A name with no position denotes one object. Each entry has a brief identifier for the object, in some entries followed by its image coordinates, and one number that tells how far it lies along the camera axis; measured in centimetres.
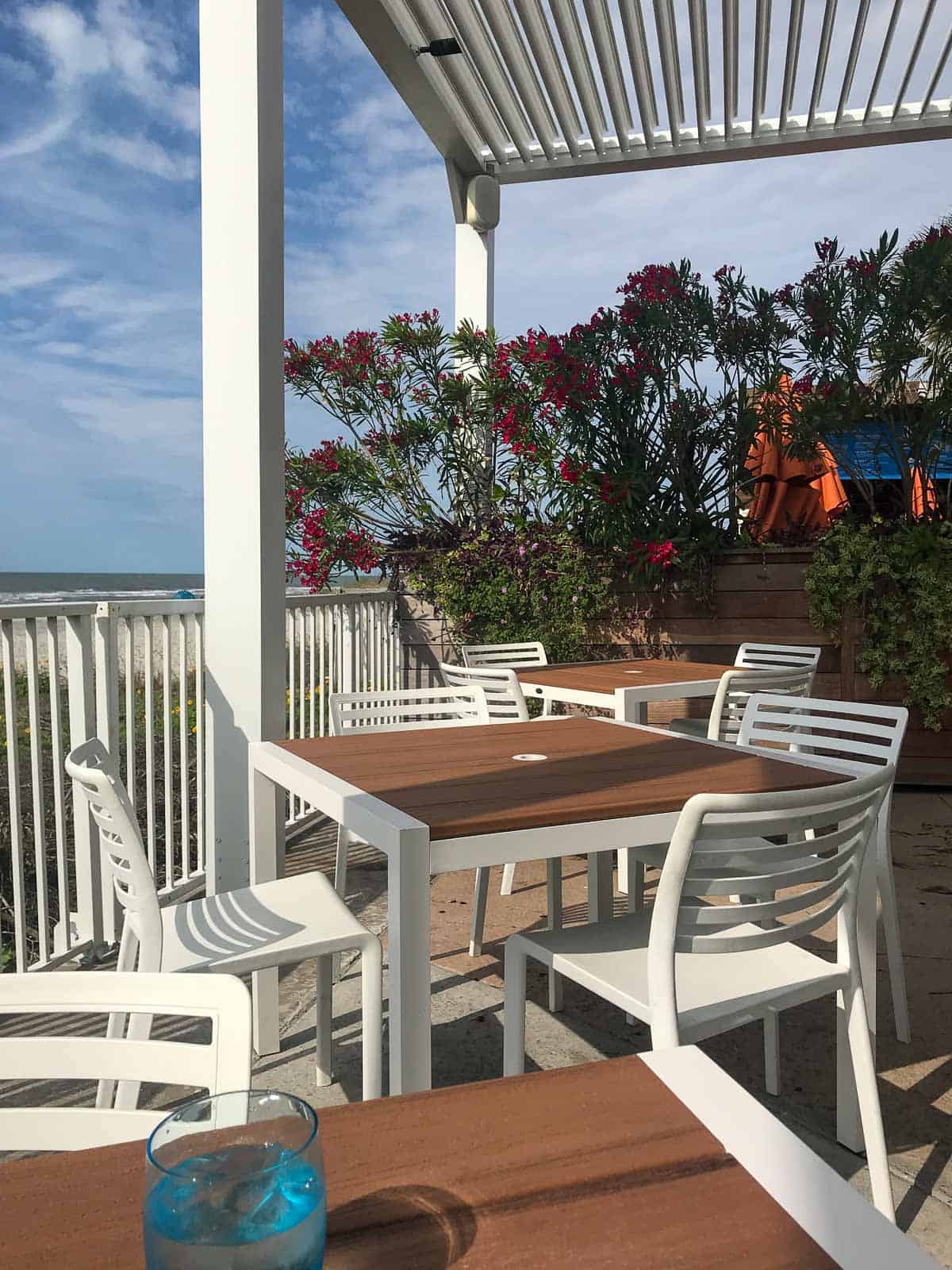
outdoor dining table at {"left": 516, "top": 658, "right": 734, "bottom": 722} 385
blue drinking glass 49
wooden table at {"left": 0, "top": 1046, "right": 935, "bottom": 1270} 61
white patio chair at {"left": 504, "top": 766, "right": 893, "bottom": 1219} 149
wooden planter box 565
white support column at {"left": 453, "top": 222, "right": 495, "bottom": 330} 671
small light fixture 510
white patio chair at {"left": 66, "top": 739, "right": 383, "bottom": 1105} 175
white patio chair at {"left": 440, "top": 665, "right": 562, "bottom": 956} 376
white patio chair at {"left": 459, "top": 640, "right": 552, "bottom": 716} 489
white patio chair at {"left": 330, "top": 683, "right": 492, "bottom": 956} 288
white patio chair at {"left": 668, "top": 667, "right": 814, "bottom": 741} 398
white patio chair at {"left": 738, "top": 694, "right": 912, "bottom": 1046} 249
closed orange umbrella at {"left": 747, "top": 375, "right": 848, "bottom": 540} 617
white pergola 314
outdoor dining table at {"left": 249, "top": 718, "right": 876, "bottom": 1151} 158
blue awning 586
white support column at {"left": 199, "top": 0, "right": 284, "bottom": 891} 311
